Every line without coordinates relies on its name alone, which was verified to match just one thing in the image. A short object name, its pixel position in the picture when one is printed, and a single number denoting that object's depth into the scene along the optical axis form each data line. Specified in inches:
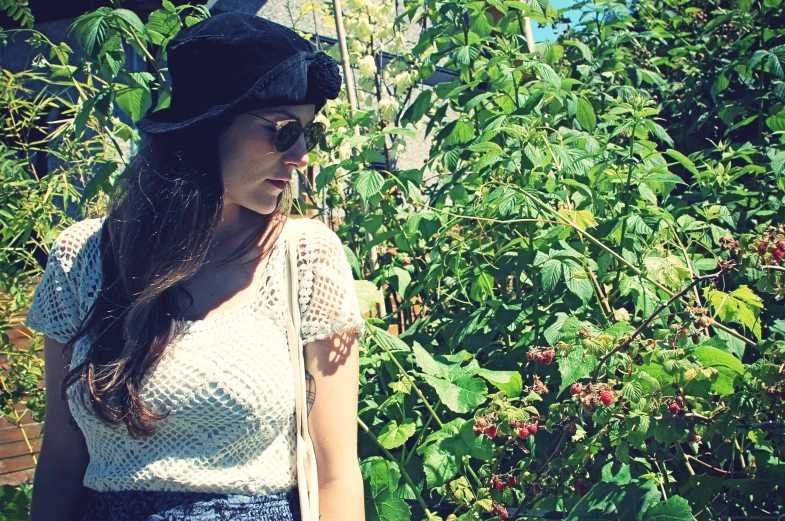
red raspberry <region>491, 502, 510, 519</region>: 58.5
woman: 52.3
